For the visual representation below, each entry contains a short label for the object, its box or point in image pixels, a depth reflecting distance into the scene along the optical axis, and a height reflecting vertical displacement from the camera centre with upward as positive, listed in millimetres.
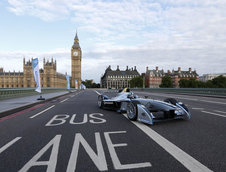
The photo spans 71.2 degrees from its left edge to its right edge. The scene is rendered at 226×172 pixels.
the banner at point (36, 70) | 13295 +1100
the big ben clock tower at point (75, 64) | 130000 +15770
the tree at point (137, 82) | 118438 +974
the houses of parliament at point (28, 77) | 114312 +4496
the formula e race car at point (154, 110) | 5079 -919
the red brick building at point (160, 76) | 130625 +6389
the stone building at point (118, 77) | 164625 +6526
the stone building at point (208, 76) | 181625 +8740
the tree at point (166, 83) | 99262 +227
